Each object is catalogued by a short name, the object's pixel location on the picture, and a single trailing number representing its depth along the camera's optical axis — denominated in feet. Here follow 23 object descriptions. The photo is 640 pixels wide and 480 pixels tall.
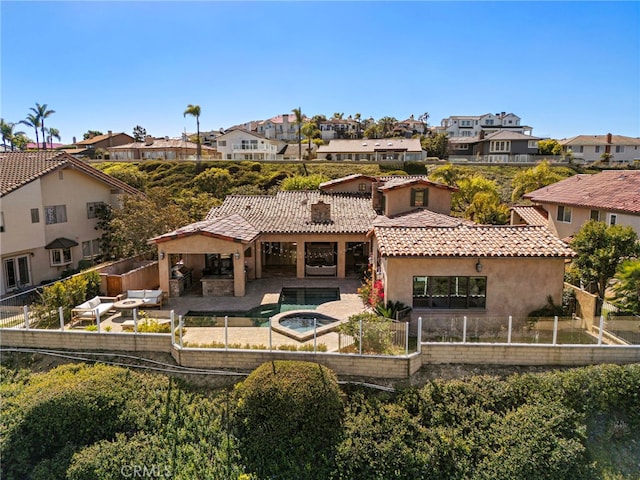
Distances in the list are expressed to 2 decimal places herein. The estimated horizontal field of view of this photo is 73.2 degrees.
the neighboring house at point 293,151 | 286.66
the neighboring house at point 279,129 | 394.52
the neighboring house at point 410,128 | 356.77
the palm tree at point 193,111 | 252.62
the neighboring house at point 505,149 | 232.73
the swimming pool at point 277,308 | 52.65
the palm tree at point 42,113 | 272.56
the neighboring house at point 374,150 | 245.24
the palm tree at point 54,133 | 312.62
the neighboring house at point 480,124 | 366.63
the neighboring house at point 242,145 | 279.28
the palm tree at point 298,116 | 275.59
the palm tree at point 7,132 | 282.15
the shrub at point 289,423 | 43.06
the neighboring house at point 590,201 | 83.17
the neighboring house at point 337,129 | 364.17
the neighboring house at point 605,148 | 249.55
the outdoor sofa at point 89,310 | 58.34
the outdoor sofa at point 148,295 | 64.85
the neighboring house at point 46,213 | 78.95
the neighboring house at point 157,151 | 274.57
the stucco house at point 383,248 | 58.08
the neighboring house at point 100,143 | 304.30
